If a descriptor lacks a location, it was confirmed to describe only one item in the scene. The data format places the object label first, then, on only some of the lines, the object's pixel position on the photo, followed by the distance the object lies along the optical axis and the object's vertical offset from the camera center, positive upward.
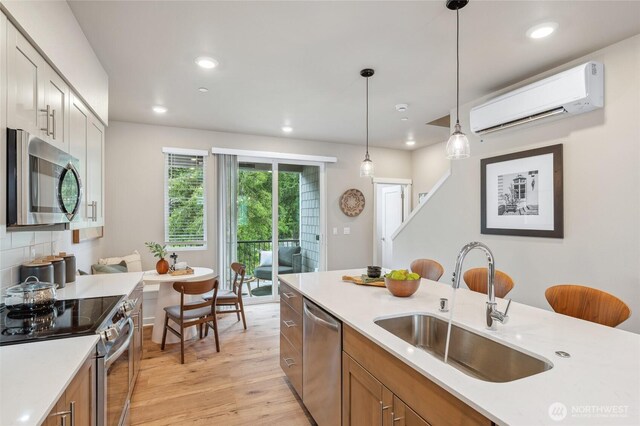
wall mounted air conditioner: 2.39 +0.95
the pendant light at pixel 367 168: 3.17 +0.45
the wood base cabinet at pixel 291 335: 2.35 -0.94
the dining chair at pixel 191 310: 3.09 -0.99
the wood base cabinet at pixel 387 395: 1.05 -0.70
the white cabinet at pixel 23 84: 1.34 +0.58
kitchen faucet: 1.44 -0.33
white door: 6.37 -0.02
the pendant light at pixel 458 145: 2.09 +0.45
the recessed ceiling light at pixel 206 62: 2.60 +1.24
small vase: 3.60 -0.60
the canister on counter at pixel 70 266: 2.40 -0.40
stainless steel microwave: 1.33 +0.15
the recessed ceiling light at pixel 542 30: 2.16 +1.26
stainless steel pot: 1.65 -0.43
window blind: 4.57 +0.20
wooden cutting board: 2.41 -0.52
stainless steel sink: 1.30 -0.63
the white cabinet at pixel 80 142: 2.06 +0.48
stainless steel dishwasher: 1.79 -0.92
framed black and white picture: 2.75 +0.19
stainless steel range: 1.42 -0.52
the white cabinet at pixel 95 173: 2.42 +0.32
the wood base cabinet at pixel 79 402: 1.04 -0.68
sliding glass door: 5.14 -0.12
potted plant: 3.61 -0.56
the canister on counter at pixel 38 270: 1.95 -0.35
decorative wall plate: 5.68 +0.21
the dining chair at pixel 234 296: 3.78 -0.99
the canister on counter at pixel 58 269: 2.17 -0.39
